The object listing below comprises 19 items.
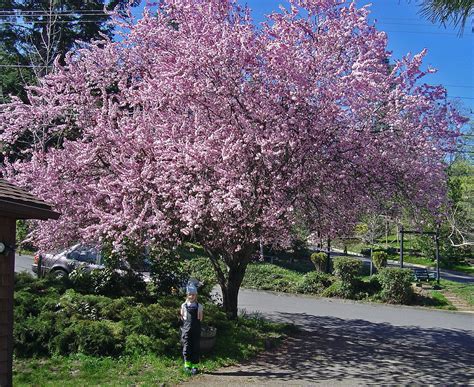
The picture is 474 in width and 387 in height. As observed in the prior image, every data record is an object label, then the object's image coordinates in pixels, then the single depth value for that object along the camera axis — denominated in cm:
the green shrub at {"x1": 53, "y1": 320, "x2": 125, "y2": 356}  793
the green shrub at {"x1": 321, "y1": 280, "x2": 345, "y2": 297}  1880
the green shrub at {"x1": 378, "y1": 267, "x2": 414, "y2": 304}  1803
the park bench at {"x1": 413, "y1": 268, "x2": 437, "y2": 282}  2245
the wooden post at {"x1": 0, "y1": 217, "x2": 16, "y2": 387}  548
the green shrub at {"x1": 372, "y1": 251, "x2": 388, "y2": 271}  2383
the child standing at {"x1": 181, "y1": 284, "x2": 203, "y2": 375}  754
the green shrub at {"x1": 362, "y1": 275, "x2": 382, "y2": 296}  1884
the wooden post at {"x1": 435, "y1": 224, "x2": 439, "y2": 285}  2185
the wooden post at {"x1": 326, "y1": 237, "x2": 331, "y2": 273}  2304
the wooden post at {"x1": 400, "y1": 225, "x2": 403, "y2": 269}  2237
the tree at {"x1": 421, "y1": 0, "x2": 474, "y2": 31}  602
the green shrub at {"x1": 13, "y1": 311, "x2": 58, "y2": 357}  795
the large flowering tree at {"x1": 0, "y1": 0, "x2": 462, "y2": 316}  823
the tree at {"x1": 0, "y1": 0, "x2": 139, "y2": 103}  2327
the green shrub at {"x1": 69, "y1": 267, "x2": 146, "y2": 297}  1095
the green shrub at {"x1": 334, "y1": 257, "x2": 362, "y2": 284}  1872
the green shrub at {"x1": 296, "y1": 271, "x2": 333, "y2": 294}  1977
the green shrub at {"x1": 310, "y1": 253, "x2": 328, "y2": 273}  2331
